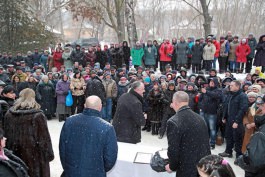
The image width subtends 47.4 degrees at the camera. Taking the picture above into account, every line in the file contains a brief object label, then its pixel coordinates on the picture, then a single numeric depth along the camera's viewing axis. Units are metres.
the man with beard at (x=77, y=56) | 14.91
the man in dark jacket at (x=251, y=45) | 12.99
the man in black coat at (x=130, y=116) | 5.57
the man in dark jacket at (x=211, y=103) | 7.68
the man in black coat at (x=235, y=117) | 6.63
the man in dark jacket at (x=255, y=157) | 3.57
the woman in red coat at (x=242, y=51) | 12.86
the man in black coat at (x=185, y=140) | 3.81
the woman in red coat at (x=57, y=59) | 15.18
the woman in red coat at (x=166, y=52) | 14.11
